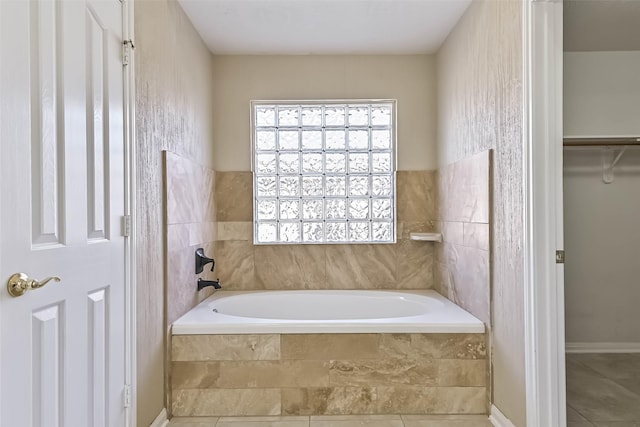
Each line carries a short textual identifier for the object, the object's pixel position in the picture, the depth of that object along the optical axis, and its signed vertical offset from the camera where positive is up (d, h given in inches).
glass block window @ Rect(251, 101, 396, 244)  136.6 +13.4
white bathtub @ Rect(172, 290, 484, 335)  91.1 -24.5
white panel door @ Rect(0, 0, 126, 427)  46.2 +0.7
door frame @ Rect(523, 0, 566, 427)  71.4 -0.6
